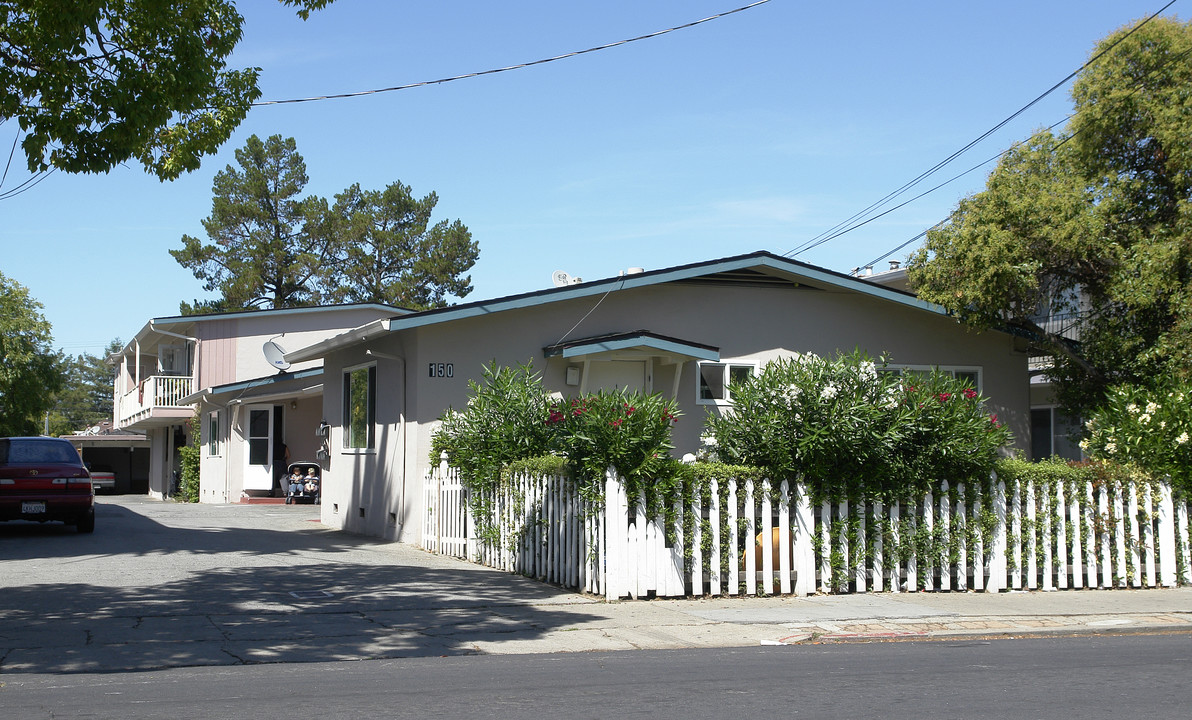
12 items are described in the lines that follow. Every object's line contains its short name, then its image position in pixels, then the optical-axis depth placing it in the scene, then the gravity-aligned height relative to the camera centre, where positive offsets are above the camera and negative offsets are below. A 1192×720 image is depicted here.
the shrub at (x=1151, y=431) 12.28 +0.01
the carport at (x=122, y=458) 49.81 -1.10
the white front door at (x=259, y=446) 27.86 -0.31
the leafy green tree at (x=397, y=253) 50.81 +8.60
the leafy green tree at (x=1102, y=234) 14.48 +2.75
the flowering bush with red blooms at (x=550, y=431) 10.41 +0.02
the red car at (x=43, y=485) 15.31 -0.72
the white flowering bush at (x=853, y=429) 10.76 +0.04
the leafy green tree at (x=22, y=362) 36.28 +2.50
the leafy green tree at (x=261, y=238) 50.22 +9.31
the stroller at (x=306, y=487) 26.81 -1.31
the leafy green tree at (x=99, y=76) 9.67 +3.34
